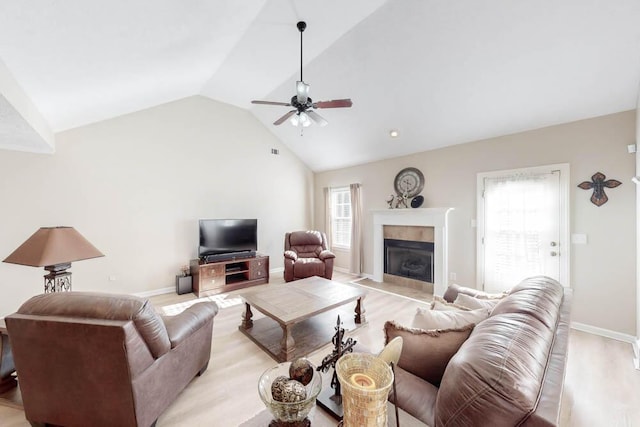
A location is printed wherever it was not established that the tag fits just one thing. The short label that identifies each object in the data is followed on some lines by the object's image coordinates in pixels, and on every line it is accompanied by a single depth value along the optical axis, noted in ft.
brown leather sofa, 2.39
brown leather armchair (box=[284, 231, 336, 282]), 15.12
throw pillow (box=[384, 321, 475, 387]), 4.16
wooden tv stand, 13.93
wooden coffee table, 8.04
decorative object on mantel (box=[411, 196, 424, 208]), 14.77
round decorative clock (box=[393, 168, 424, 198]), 15.06
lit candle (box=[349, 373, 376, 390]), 2.59
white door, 10.51
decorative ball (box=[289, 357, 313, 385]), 3.15
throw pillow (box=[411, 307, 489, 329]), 4.63
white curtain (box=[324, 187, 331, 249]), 20.62
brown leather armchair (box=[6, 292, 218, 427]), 4.56
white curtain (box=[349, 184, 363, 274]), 18.16
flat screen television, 14.90
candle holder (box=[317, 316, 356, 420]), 3.33
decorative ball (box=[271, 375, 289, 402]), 2.80
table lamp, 6.42
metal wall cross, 9.46
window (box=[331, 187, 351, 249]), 19.85
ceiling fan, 8.48
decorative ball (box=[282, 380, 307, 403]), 2.77
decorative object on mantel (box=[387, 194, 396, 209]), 16.30
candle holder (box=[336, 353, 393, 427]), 2.40
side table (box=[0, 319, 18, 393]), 6.20
